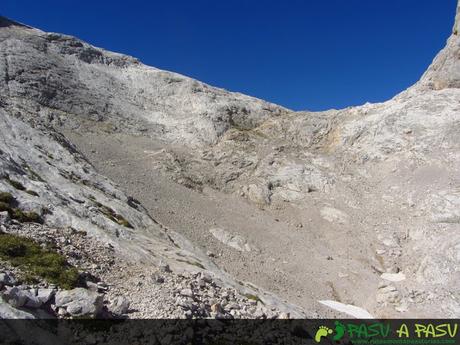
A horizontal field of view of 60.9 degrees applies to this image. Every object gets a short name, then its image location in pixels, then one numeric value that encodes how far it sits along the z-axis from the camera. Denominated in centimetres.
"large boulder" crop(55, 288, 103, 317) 1185
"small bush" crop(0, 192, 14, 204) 1843
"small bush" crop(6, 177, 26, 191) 2128
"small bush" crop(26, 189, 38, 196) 2154
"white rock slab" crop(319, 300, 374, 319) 3325
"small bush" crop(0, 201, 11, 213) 1736
